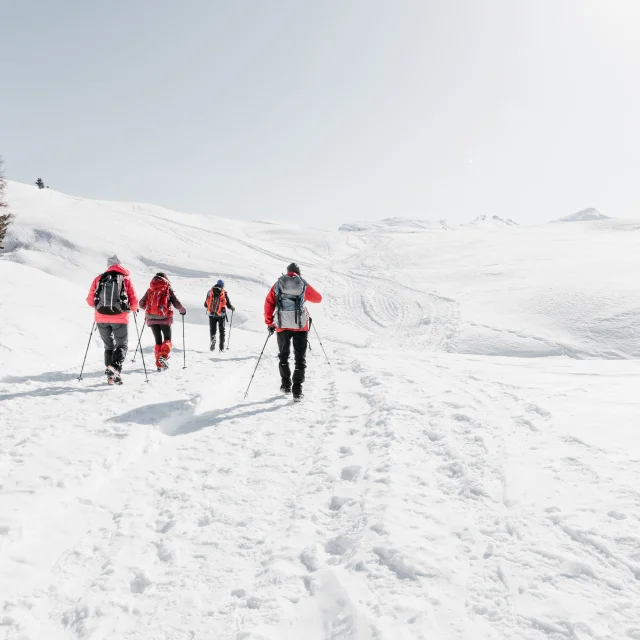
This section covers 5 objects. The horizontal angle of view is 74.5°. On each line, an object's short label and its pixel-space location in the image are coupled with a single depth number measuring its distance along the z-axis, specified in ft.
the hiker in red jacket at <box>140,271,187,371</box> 31.60
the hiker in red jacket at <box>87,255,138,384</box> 25.62
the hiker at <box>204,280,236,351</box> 43.42
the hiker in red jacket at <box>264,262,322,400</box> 23.81
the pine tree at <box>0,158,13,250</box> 103.96
